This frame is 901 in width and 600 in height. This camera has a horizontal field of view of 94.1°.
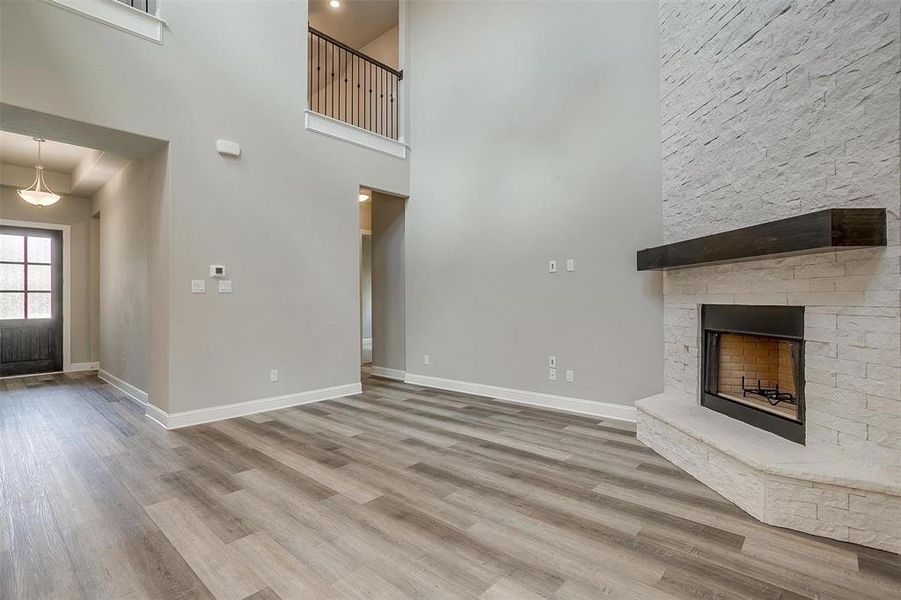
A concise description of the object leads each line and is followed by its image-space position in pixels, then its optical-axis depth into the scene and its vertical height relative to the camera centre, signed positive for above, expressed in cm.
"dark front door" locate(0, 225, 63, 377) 603 -2
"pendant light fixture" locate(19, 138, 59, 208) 525 +133
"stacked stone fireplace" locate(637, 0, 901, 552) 198 +20
